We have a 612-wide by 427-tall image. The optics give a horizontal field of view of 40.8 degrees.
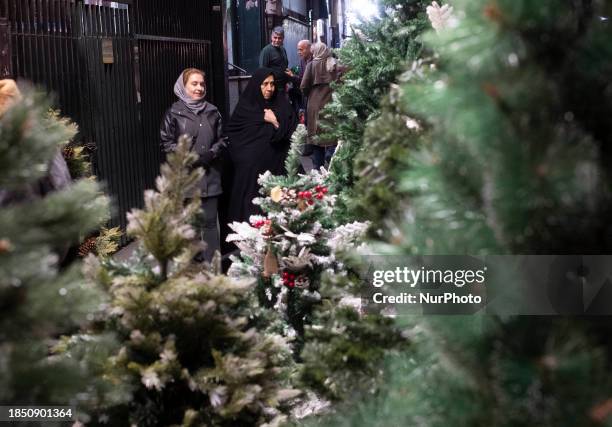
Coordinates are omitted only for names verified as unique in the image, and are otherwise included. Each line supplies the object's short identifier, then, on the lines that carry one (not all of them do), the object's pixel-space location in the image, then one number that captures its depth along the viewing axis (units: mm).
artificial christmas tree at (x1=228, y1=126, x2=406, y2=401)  4664
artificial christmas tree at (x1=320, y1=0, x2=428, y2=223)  4840
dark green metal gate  7453
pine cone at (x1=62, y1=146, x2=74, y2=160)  5259
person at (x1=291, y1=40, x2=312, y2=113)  11781
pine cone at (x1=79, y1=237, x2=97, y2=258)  5344
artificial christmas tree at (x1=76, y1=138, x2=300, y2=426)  2389
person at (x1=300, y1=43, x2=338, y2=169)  10602
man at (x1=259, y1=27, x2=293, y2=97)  12359
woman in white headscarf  7781
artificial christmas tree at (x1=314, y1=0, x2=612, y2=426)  1165
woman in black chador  8242
